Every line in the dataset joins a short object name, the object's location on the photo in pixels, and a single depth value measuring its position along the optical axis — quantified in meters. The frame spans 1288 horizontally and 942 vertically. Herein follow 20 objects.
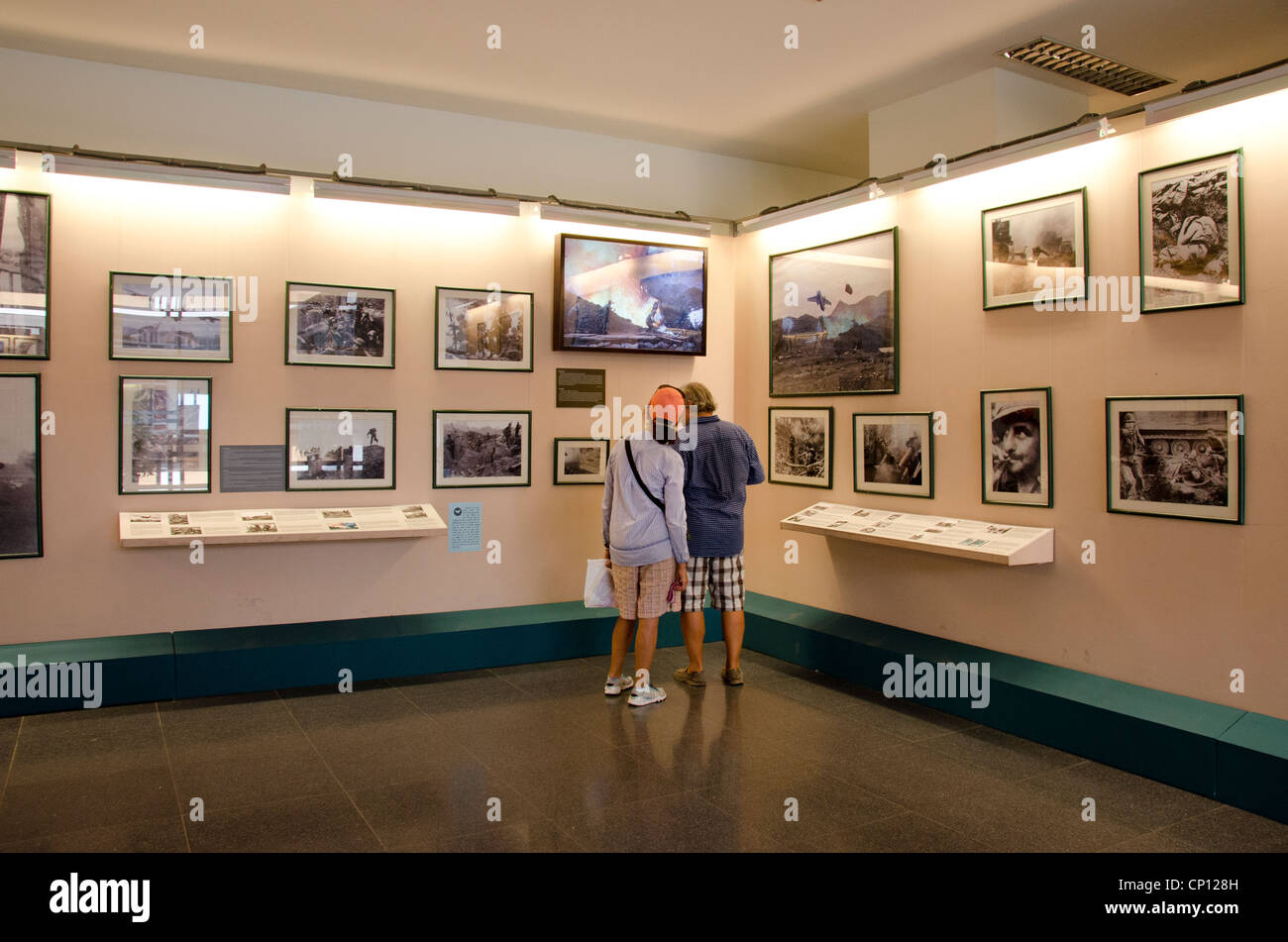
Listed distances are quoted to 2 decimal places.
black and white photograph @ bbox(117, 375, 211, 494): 6.96
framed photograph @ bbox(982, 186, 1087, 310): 6.17
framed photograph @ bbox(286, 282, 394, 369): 7.45
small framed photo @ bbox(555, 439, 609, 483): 8.53
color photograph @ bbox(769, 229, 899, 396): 7.64
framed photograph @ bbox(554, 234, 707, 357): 8.41
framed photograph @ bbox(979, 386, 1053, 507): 6.43
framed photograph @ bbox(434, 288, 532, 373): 8.00
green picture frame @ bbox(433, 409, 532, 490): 8.02
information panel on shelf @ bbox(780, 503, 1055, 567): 6.26
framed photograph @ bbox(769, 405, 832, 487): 8.28
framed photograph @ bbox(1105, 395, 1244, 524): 5.39
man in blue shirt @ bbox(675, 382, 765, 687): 7.04
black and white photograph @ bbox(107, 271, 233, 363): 6.89
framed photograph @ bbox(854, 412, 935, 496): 7.34
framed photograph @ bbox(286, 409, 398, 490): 7.49
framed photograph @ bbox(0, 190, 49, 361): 6.58
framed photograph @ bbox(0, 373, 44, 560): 6.62
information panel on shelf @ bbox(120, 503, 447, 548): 6.72
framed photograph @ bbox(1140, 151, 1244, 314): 5.35
